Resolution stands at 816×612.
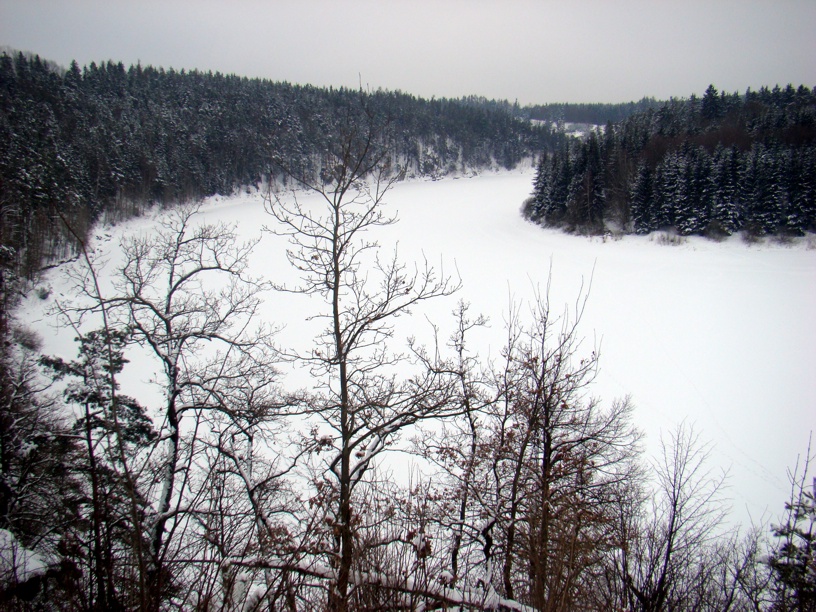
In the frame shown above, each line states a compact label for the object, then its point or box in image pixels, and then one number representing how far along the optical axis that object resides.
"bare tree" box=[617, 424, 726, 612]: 5.93
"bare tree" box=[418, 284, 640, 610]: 6.42
